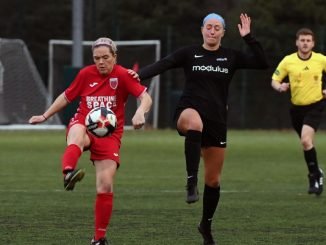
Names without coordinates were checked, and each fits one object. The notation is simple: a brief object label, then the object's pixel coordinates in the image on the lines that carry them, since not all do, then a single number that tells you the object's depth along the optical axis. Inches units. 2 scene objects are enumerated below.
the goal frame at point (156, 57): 2723.9
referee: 1153.4
